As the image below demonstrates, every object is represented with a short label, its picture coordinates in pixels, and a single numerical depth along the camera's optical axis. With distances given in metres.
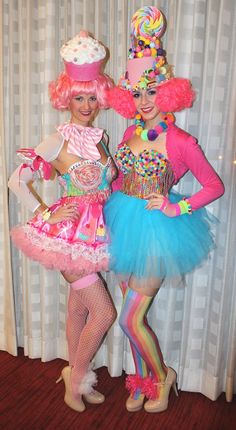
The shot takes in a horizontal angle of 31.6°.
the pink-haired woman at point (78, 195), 1.77
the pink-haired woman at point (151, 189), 1.71
